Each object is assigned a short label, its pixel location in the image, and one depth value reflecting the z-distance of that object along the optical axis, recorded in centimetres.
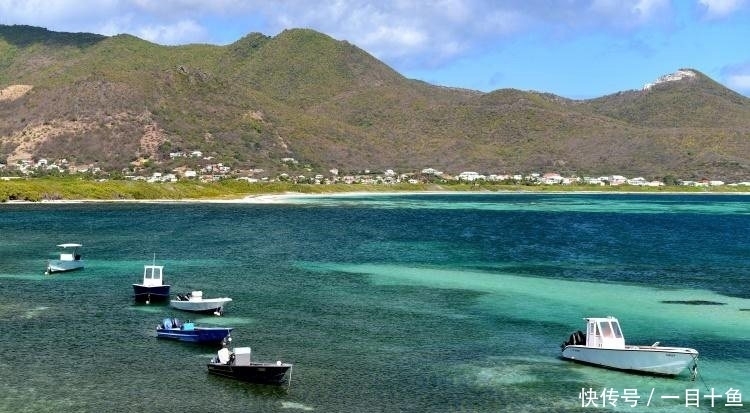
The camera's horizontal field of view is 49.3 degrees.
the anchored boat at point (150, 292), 6169
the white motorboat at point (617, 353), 4159
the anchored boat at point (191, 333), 4750
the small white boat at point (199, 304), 5669
